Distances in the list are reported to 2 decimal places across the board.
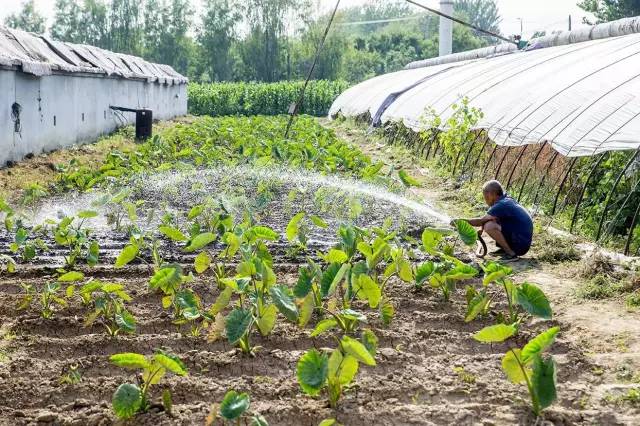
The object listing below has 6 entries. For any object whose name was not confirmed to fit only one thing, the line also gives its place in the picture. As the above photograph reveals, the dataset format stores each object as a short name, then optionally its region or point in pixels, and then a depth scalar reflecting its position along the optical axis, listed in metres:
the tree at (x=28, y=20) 79.38
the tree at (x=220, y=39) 62.75
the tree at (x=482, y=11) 105.25
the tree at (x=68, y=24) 71.56
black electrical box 19.58
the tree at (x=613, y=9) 36.72
